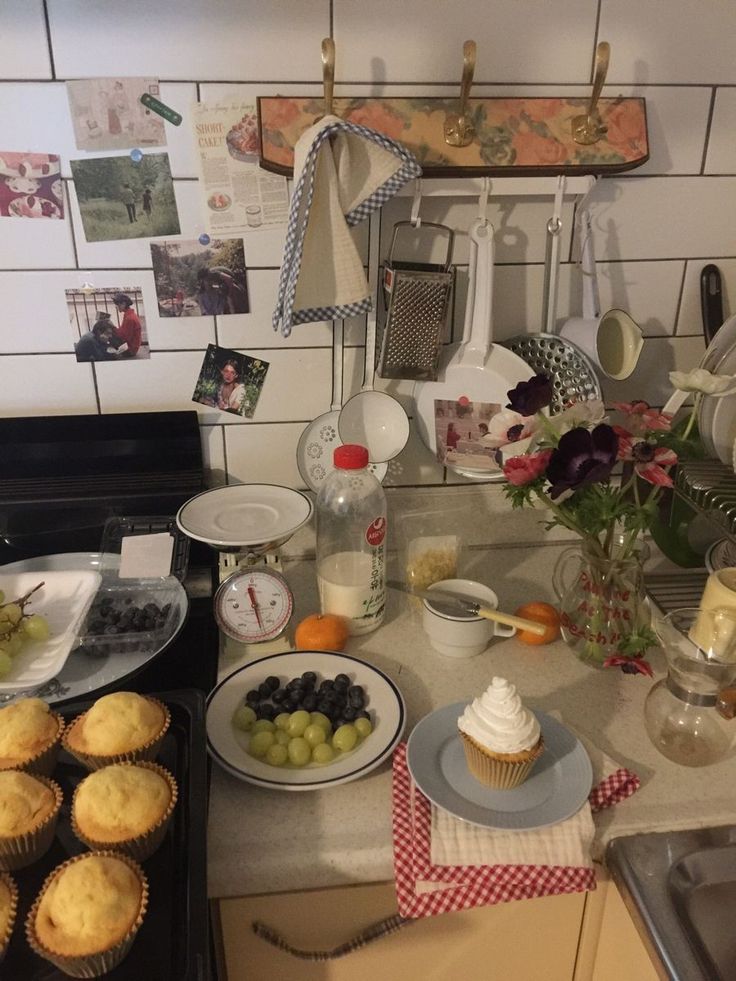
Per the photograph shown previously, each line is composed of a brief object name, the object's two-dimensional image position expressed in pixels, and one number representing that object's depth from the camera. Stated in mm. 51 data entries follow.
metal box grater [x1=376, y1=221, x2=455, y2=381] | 1091
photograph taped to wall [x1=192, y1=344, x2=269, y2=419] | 1173
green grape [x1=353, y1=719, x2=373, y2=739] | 903
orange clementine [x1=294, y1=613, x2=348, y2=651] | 1040
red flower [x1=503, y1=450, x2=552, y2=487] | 921
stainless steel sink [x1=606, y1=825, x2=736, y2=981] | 772
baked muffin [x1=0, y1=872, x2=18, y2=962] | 643
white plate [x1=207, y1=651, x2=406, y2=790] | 851
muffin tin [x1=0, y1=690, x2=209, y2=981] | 644
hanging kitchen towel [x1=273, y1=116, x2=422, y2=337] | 976
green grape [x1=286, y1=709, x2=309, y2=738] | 900
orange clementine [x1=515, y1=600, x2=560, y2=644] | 1076
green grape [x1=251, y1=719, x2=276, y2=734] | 901
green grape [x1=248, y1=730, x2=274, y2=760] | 874
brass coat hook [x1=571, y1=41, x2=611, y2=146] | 1052
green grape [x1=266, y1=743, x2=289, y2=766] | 867
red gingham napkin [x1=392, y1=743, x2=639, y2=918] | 763
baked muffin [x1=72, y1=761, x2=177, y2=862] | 711
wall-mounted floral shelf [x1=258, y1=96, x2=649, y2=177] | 1031
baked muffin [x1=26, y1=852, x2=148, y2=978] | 626
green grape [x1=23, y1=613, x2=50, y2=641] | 1001
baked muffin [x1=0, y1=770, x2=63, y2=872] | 694
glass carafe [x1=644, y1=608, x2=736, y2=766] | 876
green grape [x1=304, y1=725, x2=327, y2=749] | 886
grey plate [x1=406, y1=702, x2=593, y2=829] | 801
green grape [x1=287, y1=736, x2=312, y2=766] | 868
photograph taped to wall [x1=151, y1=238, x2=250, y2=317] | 1103
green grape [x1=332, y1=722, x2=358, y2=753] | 884
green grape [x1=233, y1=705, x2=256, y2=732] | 911
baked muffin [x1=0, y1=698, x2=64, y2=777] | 767
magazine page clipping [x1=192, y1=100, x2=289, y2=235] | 1041
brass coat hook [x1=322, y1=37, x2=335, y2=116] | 958
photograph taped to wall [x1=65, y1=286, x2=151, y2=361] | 1114
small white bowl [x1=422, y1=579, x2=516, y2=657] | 1030
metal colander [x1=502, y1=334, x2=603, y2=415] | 1147
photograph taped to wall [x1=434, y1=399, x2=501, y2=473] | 1175
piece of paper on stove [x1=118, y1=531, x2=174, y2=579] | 1108
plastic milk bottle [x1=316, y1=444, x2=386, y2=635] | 1069
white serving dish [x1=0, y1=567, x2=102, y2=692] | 949
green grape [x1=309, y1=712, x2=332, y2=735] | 902
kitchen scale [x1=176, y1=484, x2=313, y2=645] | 1025
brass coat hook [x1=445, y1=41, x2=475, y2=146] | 1018
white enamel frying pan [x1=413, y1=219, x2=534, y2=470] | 1120
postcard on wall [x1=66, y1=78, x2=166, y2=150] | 1011
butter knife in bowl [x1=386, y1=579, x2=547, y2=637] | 1038
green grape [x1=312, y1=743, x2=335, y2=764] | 874
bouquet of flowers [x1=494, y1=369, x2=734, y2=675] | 896
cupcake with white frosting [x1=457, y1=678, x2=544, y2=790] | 802
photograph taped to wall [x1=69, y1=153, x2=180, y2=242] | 1049
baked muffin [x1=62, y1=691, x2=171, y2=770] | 782
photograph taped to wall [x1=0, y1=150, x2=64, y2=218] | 1033
